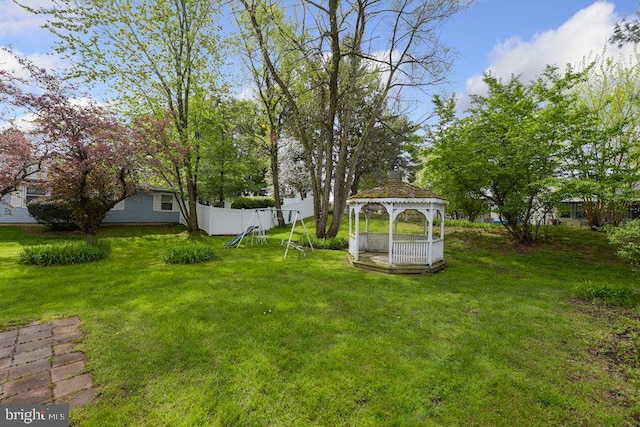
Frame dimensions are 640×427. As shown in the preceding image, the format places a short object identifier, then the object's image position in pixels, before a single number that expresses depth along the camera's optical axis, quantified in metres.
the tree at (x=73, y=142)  8.05
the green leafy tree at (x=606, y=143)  8.19
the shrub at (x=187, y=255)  8.63
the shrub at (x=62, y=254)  7.91
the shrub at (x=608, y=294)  5.82
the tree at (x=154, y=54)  11.22
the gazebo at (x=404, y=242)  8.21
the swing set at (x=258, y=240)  10.45
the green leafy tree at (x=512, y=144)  9.34
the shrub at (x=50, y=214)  12.98
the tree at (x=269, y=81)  12.20
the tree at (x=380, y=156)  22.36
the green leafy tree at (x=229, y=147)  14.80
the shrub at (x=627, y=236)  4.79
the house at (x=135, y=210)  14.48
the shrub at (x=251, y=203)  20.97
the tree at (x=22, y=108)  7.91
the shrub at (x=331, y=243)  11.91
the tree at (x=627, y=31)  5.99
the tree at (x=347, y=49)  10.32
